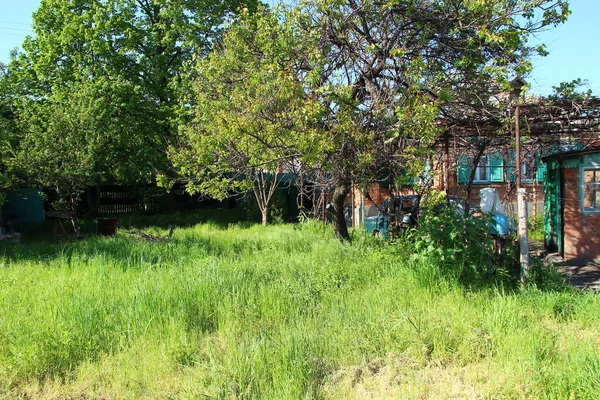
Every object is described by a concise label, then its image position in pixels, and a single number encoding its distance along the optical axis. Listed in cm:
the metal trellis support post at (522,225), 667
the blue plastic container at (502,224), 1118
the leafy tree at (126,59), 1794
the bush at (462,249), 646
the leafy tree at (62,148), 1266
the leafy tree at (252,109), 714
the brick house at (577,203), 1134
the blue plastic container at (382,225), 1124
